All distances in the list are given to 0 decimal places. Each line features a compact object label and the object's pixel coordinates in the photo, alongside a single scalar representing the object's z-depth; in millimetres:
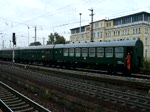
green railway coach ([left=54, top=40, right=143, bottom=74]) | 21375
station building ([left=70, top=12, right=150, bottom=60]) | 71875
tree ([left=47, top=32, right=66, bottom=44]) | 117919
